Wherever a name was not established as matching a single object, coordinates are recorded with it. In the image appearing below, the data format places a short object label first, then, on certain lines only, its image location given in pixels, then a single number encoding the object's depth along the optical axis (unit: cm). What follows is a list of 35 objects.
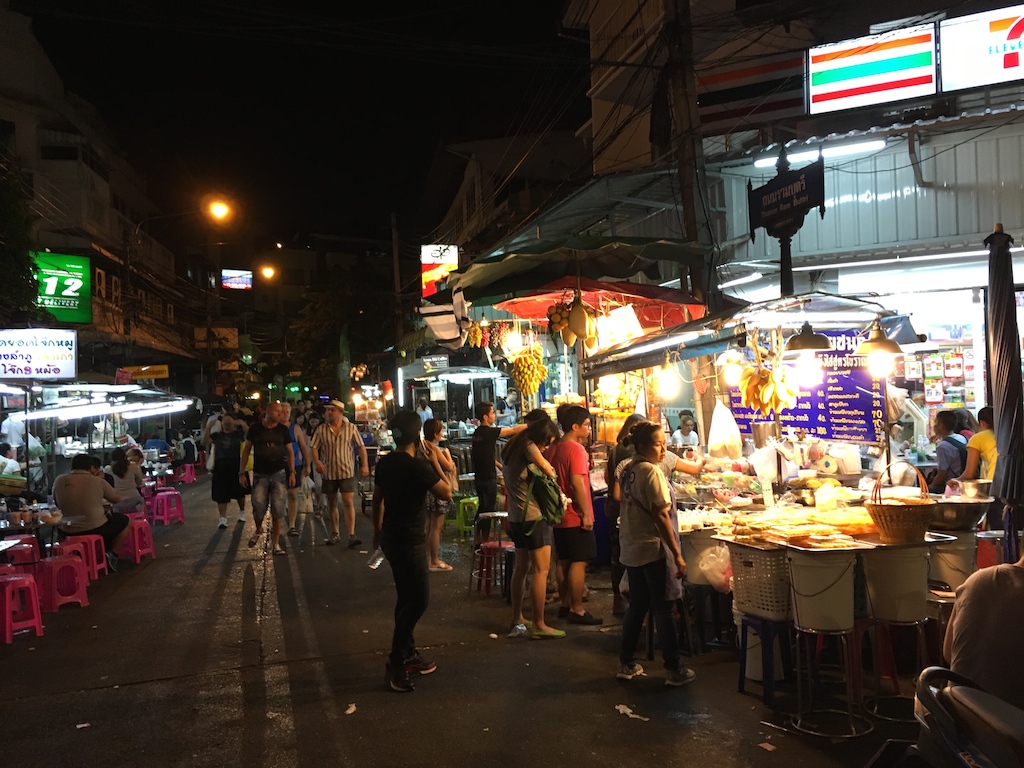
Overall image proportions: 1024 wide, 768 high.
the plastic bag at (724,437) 868
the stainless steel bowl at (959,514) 562
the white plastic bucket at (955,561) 559
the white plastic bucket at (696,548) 627
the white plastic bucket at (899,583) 495
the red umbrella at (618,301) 933
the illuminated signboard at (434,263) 2381
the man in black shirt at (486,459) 1135
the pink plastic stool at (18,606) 727
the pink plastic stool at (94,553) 981
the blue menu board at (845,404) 801
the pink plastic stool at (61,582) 845
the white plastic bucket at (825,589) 482
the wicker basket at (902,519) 496
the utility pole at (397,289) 2956
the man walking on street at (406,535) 575
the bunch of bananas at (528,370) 1126
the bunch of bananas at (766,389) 777
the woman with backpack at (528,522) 691
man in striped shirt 1176
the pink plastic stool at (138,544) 1102
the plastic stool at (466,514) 1302
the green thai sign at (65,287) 1934
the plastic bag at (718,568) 613
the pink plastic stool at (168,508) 1503
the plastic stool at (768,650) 518
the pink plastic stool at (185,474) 2348
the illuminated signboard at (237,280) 5306
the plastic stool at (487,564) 857
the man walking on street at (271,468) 1127
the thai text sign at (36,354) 1321
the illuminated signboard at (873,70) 1022
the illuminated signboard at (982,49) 968
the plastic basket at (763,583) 512
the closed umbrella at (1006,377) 619
